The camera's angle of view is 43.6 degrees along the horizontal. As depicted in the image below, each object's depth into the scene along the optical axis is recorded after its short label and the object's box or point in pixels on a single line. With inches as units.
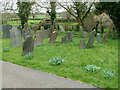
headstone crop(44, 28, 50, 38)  530.7
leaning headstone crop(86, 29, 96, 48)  359.2
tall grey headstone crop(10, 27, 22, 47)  355.6
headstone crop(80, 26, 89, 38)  587.0
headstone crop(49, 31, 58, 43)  405.6
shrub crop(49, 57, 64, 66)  214.3
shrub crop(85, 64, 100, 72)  186.9
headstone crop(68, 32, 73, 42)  457.2
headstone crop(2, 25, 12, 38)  519.5
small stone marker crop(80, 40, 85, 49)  357.4
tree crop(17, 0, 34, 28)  751.1
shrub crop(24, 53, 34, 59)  251.0
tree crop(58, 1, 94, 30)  653.7
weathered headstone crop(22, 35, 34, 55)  269.9
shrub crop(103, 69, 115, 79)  166.5
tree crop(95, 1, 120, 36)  394.9
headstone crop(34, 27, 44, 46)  384.5
